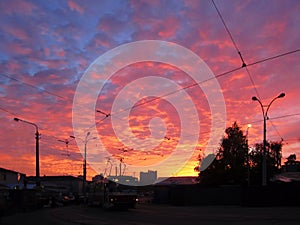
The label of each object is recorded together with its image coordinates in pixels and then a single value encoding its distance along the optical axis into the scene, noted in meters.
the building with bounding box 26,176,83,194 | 79.72
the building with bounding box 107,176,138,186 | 23.29
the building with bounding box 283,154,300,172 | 56.79
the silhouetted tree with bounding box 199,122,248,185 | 44.23
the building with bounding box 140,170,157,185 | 67.67
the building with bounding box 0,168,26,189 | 52.78
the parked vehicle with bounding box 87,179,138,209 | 21.80
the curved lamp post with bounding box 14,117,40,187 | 25.80
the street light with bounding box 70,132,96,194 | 37.53
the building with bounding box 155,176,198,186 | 84.26
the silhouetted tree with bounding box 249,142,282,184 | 43.19
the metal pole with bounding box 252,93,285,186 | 22.79
